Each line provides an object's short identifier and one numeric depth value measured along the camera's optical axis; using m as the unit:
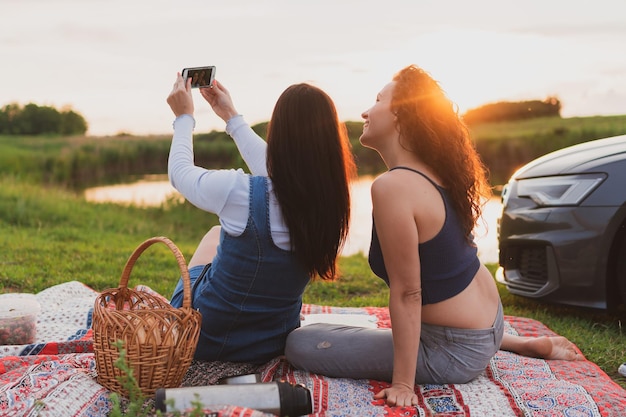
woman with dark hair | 2.69
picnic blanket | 2.55
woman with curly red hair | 2.58
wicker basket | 2.55
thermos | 2.33
